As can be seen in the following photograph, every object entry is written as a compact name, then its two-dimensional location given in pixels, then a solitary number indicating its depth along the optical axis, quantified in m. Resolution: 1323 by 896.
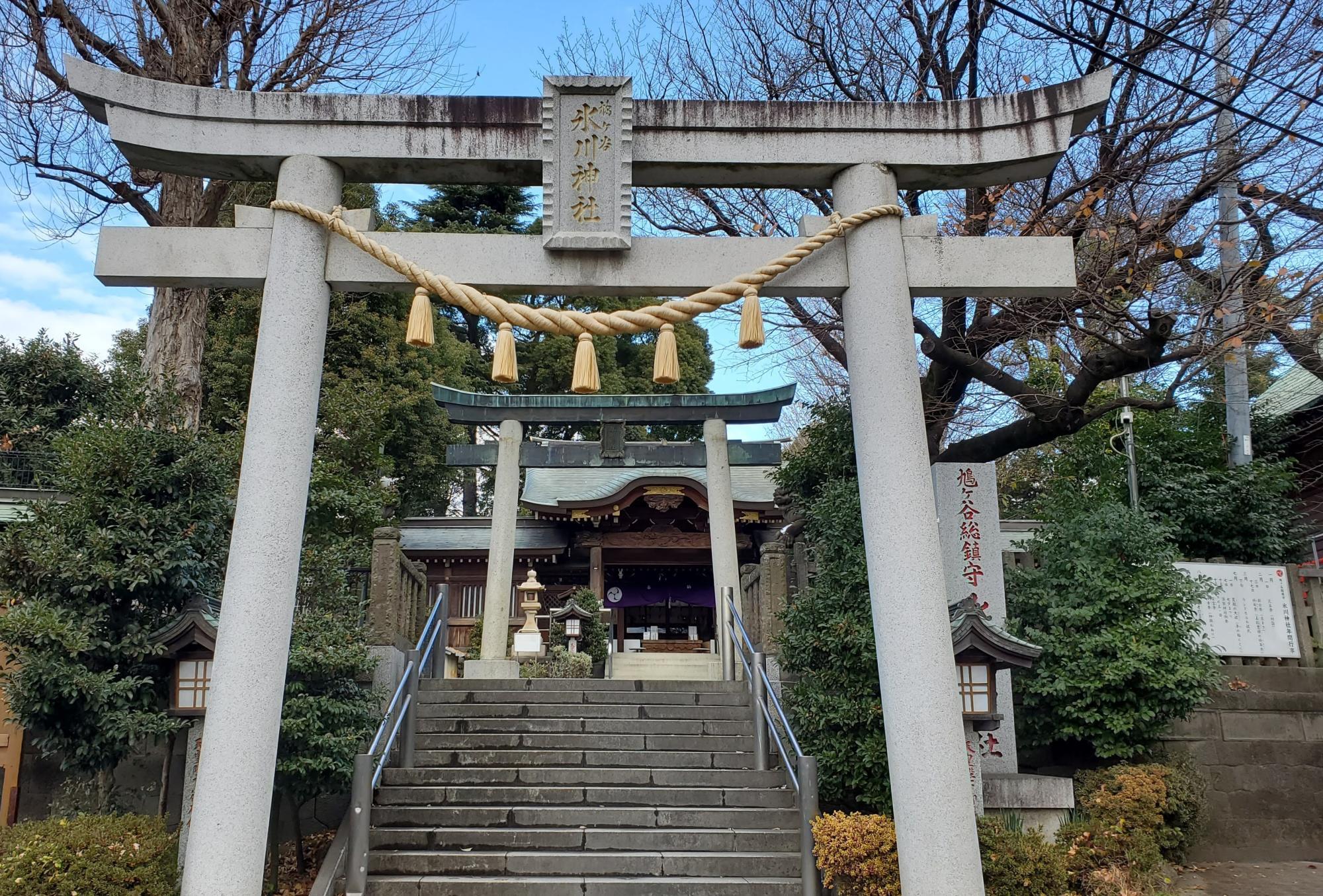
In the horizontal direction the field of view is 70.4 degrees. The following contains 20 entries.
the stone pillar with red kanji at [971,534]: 9.33
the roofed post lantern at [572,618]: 13.84
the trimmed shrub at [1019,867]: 6.09
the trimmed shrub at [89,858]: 5.63
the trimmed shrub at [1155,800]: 7.68
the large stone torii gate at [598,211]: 5.66
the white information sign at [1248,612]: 10.71
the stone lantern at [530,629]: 12.52
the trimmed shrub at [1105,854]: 6.74
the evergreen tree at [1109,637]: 8.49
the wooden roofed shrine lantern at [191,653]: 6.88
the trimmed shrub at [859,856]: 5.84
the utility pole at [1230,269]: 8.12
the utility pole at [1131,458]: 12.54
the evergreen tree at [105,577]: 6.68
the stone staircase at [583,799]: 6.61
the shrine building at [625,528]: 14.06
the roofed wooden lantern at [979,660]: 7.48
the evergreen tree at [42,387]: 10.86
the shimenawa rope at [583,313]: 5.73
